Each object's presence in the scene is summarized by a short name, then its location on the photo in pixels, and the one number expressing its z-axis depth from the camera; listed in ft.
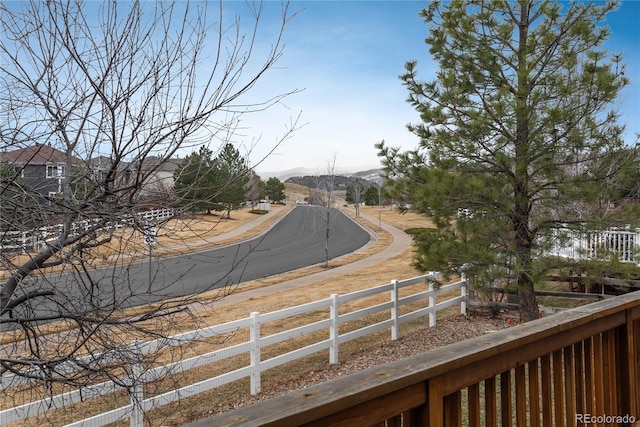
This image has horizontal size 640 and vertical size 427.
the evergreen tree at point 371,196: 250.78
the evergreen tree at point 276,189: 242.17
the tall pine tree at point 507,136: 26.53
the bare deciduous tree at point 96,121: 9.82
